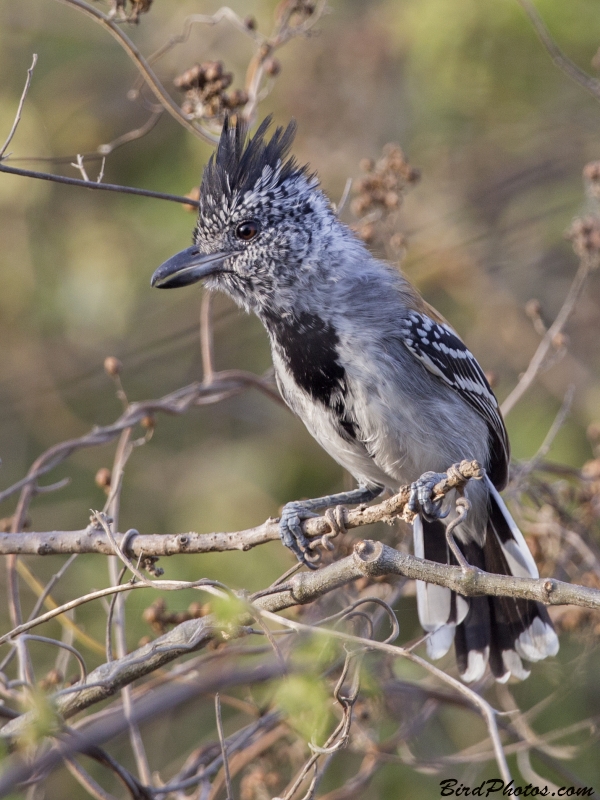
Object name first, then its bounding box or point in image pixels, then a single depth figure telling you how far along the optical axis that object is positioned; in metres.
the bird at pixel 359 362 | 7.40
